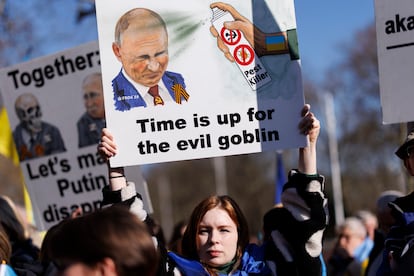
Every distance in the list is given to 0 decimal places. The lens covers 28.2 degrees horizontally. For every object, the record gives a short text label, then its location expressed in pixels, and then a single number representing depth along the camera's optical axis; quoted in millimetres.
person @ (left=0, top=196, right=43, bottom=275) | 5688
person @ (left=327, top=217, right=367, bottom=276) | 7918
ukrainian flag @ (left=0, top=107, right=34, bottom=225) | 8039
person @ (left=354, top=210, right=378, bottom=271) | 8005
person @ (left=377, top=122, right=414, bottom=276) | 3475
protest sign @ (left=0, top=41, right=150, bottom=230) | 6066
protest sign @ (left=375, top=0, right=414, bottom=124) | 3891
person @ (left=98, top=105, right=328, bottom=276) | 3676
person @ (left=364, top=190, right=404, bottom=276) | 5630
